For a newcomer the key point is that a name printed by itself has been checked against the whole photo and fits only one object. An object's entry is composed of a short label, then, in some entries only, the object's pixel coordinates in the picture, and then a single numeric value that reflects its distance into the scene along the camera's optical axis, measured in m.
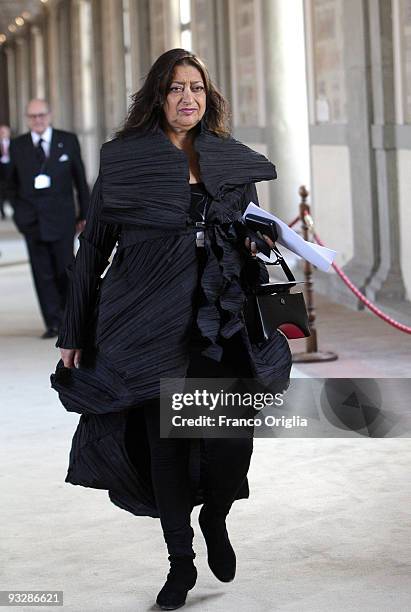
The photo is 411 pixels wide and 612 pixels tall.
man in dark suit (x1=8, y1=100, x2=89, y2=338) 9.52
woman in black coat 3.90
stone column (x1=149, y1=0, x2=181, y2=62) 19.12
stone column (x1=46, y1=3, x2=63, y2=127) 33.16
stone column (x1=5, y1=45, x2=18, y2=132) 49.34
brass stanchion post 8.15
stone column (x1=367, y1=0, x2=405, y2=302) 10.22
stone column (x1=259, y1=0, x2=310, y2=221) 13.63
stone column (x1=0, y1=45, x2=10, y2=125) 52.47
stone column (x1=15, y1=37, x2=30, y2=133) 43.16
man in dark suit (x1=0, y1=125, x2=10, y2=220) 24.45
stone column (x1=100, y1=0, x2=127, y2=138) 23.75
